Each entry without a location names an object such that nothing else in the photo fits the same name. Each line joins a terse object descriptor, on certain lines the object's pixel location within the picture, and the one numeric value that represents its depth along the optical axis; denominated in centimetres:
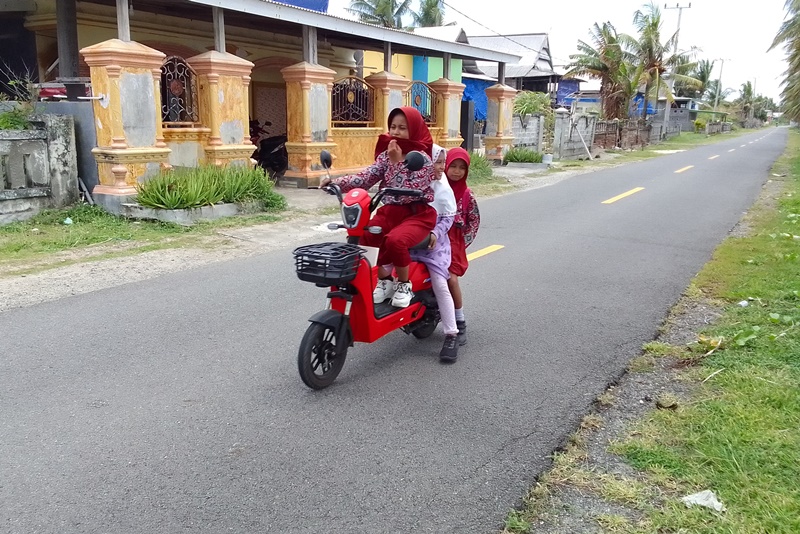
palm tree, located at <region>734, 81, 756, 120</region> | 11011
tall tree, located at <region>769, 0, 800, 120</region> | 2522
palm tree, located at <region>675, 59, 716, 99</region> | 7826
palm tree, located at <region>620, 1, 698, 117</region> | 3697
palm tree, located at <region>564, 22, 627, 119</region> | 3556
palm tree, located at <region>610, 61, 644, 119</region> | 3550
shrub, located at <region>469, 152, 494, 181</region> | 1708
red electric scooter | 376
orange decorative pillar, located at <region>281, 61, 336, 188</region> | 1362
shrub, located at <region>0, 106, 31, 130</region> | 937
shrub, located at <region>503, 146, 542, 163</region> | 2180
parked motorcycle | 1558
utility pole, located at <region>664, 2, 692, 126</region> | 4189
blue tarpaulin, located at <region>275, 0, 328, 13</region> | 1498
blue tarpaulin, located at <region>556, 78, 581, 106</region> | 4567
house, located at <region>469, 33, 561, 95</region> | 3806
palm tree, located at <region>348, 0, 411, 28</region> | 4762
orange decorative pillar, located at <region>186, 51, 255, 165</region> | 1141
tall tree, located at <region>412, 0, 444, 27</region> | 5088
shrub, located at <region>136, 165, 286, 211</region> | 970
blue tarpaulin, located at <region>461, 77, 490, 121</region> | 3061
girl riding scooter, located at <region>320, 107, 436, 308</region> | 422
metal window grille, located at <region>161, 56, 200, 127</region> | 1106
